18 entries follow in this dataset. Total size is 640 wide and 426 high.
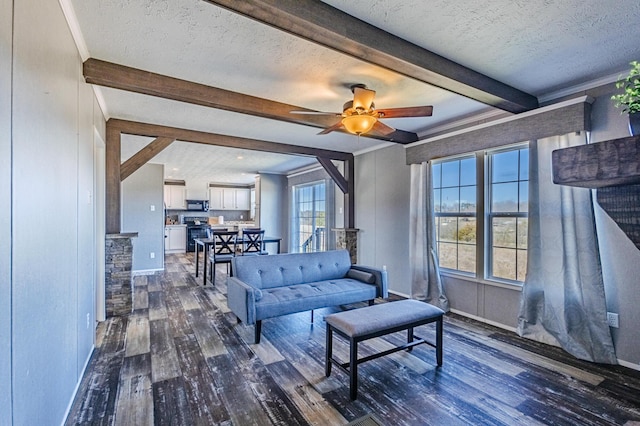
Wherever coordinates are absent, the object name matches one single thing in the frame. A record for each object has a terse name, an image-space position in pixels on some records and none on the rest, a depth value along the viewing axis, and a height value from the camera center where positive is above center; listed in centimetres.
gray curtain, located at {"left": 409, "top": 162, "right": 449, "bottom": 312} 416 -43
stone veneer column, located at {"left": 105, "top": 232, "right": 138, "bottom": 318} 375 -75
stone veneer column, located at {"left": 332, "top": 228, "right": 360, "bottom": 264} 570 -50
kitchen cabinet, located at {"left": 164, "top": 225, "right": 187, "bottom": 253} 946 -80
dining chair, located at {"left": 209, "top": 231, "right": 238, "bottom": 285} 523 -68
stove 985 -48
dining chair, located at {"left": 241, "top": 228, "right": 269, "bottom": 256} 561 -52
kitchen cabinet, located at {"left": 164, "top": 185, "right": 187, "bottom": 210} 1003 +54
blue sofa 306 -85
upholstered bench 220 -85
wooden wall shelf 123 +22
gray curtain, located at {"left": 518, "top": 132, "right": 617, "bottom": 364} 270 -53
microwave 1059 +29
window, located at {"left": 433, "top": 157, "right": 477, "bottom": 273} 391 +3
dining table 543 -58
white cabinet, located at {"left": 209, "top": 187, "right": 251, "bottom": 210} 1080 +54
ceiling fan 274 +92
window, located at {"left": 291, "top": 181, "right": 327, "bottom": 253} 715 -11
